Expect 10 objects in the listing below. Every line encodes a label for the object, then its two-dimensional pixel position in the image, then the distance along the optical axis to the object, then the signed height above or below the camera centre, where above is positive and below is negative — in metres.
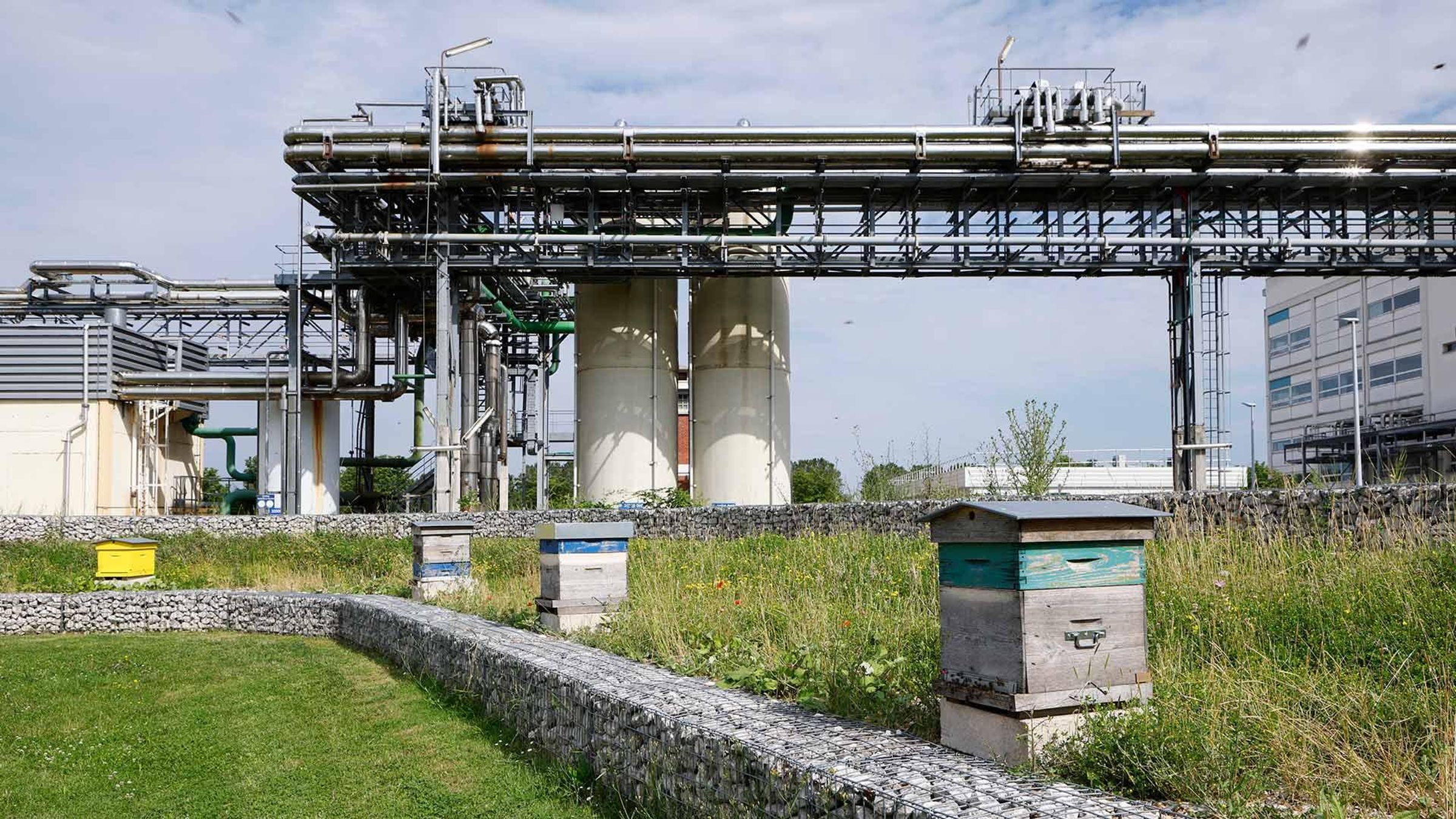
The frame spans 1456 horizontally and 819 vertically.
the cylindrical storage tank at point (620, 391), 25.91 +1.20
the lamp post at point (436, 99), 22.00 +6.83
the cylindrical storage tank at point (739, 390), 25.98 +1.21
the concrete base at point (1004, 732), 4.43 -1.16
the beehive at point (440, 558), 15.86 -1.57
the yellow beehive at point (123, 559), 19.72 -1.95
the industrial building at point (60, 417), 28.62 +0.74
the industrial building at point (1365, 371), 47.31 +3.33
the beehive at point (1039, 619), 4.45 -0.71
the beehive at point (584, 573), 10.47 -1.19
